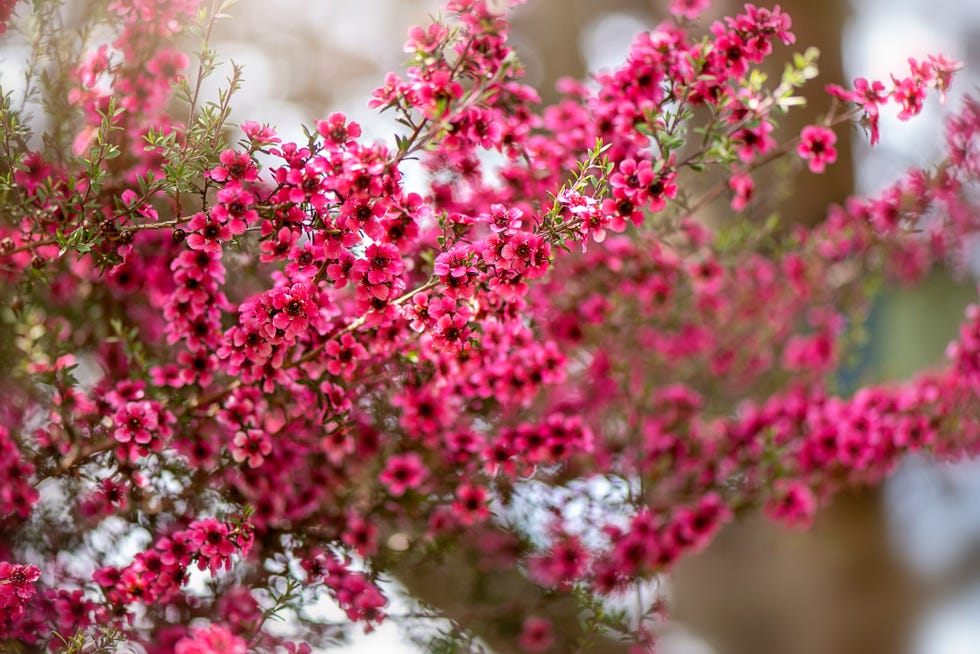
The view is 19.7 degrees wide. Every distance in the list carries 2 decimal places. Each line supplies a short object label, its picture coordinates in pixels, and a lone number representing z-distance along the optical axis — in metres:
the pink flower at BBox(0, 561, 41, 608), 0.80
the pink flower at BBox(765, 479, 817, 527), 0.97
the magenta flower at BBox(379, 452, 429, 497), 0.90
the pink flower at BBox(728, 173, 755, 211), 0.88
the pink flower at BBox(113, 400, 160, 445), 0.83
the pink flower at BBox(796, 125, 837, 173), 0.85
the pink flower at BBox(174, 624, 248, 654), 0.75
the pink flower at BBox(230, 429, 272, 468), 0.84
